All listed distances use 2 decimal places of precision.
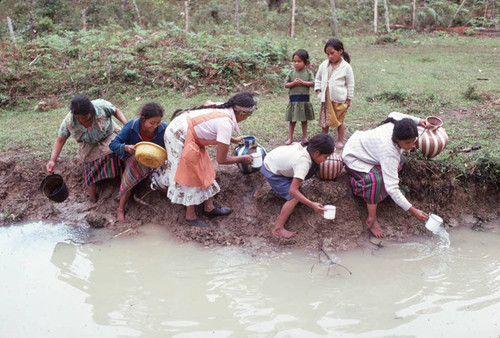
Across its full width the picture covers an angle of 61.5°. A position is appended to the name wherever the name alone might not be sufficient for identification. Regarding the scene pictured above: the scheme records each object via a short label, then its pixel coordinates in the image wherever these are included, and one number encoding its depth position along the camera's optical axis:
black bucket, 4.25
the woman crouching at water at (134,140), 3.94
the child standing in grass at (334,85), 4.81
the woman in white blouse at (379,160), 3.69
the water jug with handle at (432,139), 4.17
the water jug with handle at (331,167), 4.12
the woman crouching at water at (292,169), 3.69
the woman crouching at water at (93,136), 4.16
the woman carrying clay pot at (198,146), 3.77
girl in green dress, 5.16
